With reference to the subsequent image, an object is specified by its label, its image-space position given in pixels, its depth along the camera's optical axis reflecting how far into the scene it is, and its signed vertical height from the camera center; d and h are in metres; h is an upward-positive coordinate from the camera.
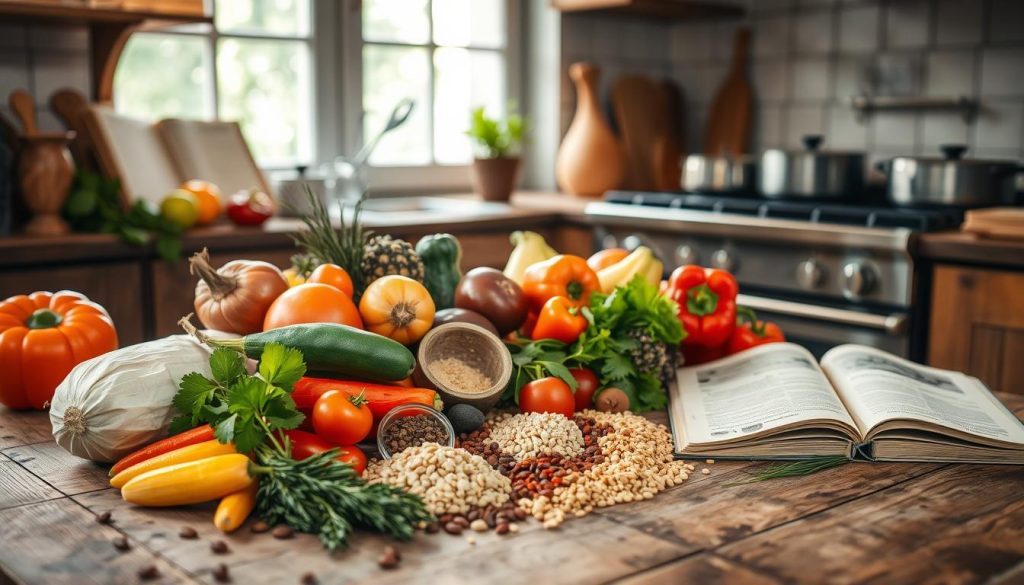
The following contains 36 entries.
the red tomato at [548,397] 1.28 -0.29
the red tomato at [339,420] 1.10 -0.28
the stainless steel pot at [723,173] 3.24 +0.00
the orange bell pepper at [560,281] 1.49 -0.17
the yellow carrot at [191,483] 1.00 -0.32
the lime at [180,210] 2.54 -0.11
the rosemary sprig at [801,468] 1.13 -0.34
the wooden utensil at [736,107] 3.78 +0.24
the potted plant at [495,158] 3.51 +0.04
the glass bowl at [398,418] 1.12 -0.29
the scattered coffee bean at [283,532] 0.94 -0.34
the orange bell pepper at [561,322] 1.40 -0.21
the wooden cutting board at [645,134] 3.84 +0.14
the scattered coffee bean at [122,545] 0.92 -0.35
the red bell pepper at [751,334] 1.65 -0.27
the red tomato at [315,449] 1.08 -0.31
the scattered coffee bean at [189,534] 0.94 -0.34
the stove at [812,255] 2.54 -0.23
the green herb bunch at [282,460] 0.95 -0.30
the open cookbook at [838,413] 1.20 -0.31
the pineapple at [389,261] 1.43 -0.13
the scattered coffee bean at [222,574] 0.85 -0.34
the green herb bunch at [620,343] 1.38 -0.24
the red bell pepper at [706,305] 1.58 -0.21
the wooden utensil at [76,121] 2.73 +0.12
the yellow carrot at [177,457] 1.05 -0.30
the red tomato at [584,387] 1.38 -0.30
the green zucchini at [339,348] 1.19 -0.21
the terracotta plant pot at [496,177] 3.52 -0.03
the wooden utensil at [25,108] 2.55 +0.14
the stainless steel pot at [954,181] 2.69 -0.02
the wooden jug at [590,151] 3.63 +0.07
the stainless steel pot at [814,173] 3.00 +0.00
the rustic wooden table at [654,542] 0.87 -0.34
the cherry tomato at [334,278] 1.36 -0.15
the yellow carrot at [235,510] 0.96 -0.33
